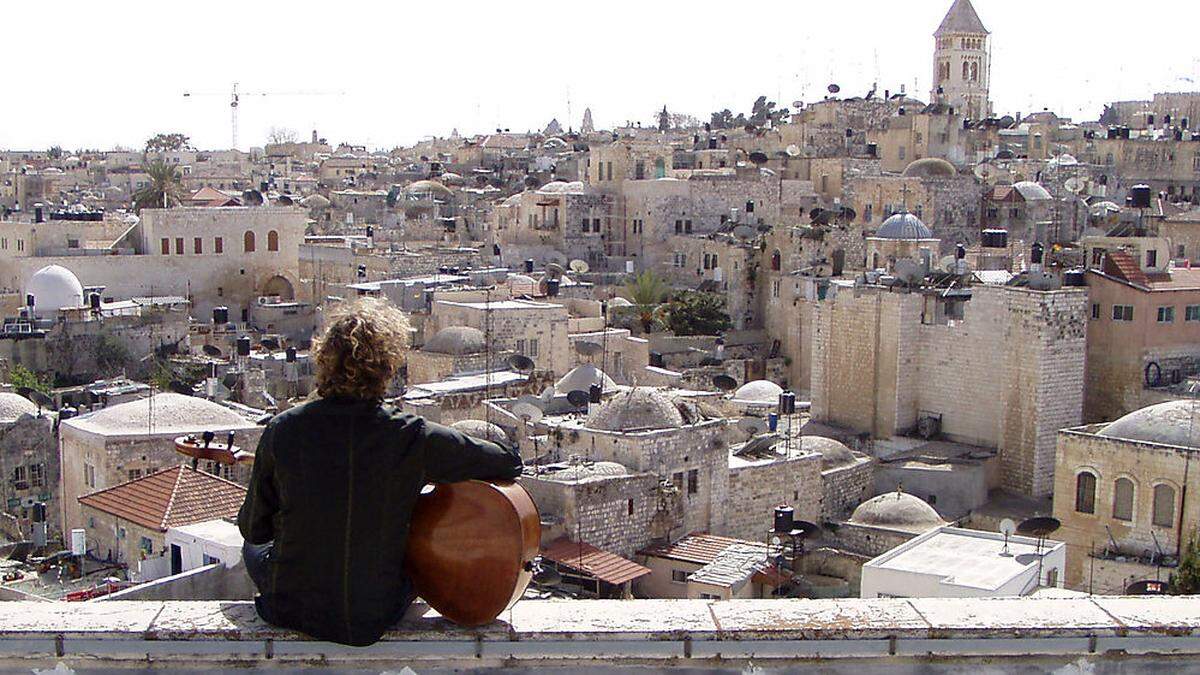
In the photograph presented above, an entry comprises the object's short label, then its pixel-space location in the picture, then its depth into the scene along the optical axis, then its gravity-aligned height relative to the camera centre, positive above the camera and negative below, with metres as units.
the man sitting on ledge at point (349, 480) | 3.38 -0.65
